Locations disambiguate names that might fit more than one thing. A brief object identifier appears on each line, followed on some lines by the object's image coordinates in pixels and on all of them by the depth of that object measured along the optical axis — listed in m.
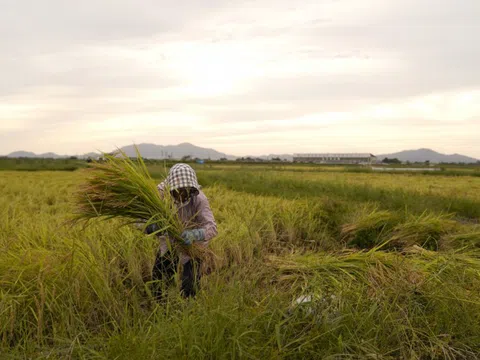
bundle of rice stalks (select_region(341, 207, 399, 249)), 4.86
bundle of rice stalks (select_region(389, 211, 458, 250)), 4.62
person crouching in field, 2.61
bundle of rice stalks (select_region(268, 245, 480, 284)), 2.84
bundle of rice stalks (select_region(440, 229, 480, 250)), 4.39
